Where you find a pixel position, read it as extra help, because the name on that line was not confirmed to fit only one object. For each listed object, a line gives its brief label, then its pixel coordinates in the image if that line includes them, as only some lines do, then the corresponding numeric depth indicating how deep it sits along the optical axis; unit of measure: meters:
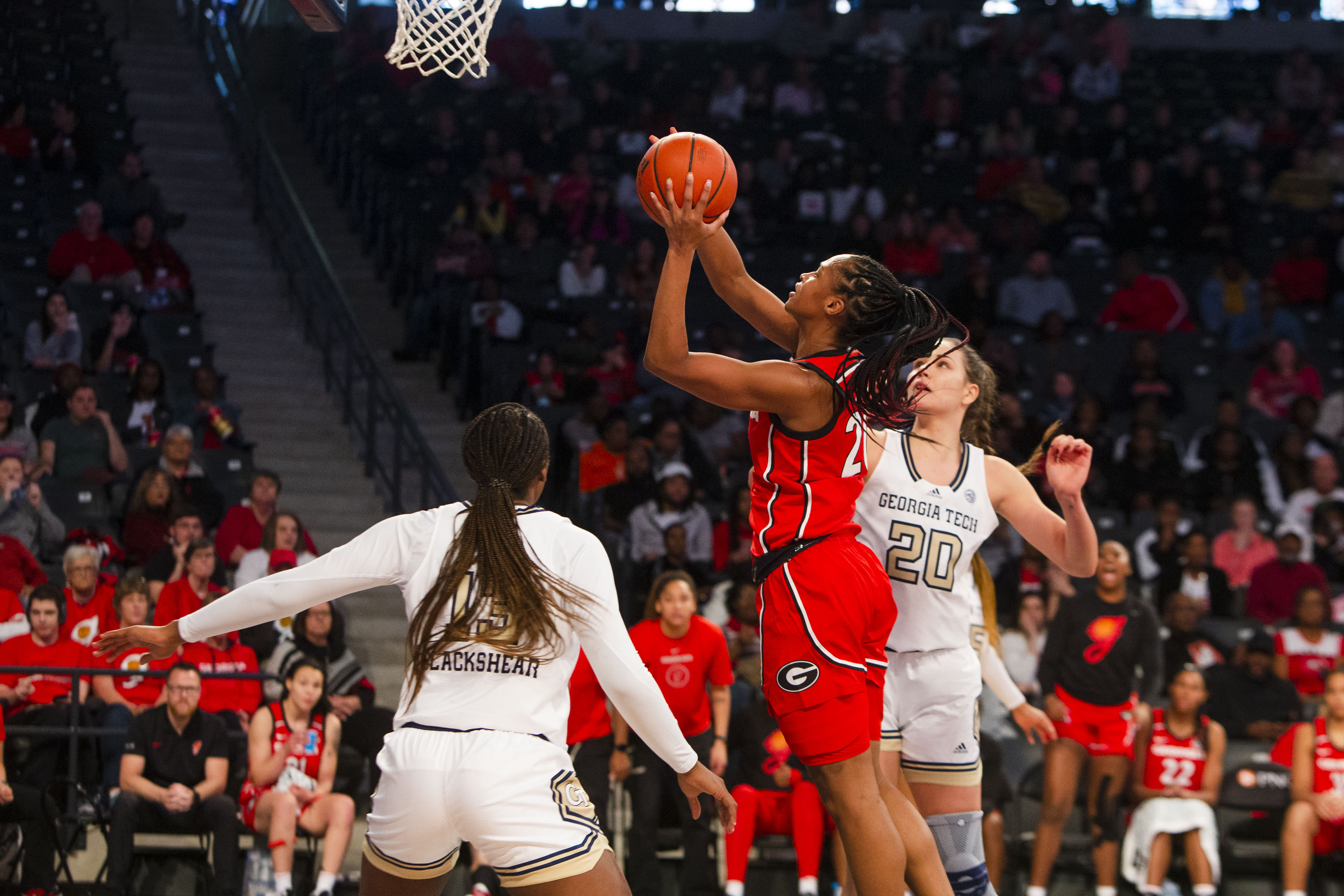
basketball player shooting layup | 7.04
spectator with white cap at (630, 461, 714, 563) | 18.62
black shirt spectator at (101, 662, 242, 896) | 12.91
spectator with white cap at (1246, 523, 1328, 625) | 18.02
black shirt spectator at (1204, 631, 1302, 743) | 16.08
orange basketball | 7.08
